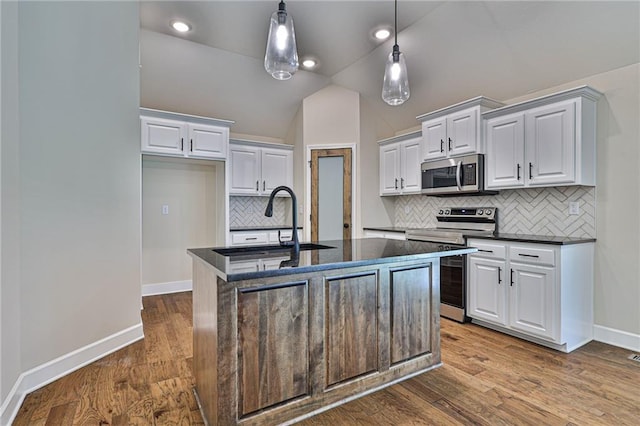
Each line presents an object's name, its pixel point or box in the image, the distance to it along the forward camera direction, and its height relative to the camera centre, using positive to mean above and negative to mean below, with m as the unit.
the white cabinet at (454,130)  3.52 +0.91
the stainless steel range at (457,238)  3.47 -0.31
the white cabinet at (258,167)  4.87 +0.66
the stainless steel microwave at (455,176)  3.57 +0.39
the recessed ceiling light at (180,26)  3.47 +1.95
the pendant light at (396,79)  2.39 +0.95
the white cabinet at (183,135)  3.99 +0.95
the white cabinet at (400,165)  4.44 +0.64
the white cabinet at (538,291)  2.74 -0.71
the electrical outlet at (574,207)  3.10 +0.03
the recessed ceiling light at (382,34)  3.55 +1.92
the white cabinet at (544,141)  2.84 +0.64
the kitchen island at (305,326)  1.62 -0.65
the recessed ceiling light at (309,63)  4.30 +1.94
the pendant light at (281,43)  1.98 +1.00
